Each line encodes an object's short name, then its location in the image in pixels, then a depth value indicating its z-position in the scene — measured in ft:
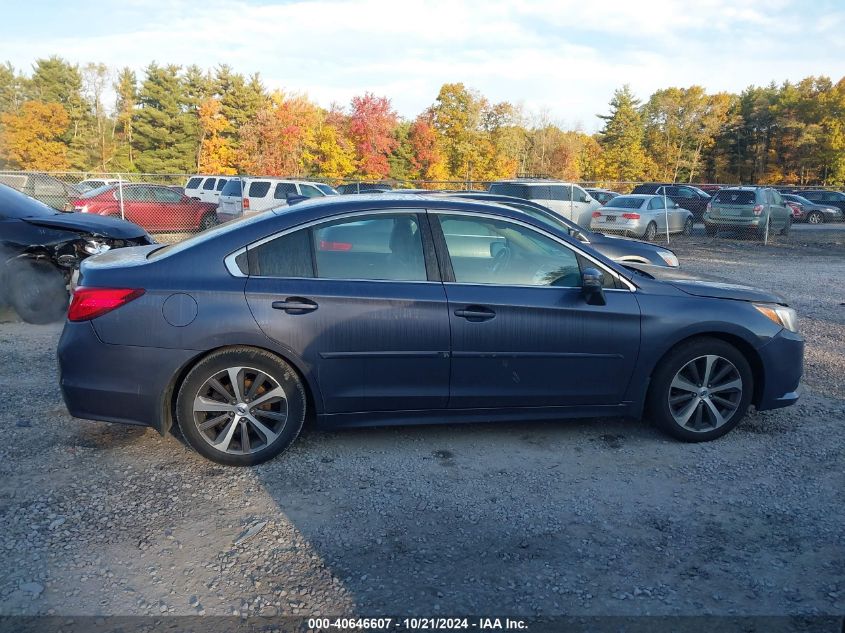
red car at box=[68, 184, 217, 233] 54.03
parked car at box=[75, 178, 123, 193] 55.57
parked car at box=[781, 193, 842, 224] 100.58
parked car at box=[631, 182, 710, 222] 90.53
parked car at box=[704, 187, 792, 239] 67.51
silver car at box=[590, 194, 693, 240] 62.69
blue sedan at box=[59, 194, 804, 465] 12.85
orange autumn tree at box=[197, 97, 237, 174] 166.50
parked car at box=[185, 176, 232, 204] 86.94
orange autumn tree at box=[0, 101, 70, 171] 155.12
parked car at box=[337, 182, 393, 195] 78.71
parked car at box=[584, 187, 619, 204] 90.59
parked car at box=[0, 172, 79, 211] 51.65
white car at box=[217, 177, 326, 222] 61.72
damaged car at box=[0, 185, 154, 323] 25.95
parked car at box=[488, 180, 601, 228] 60.34
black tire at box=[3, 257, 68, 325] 26.17
